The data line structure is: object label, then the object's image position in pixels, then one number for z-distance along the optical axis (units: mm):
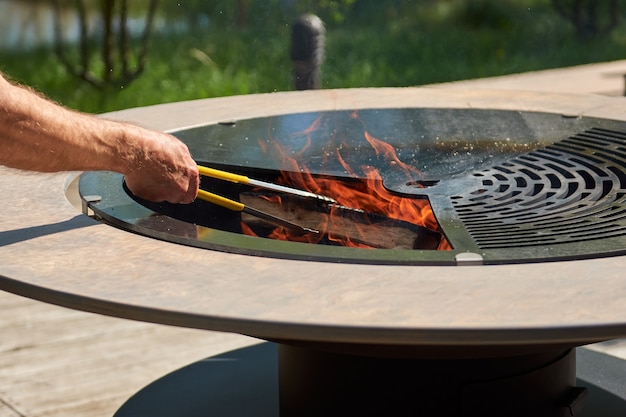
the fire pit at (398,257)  1789
